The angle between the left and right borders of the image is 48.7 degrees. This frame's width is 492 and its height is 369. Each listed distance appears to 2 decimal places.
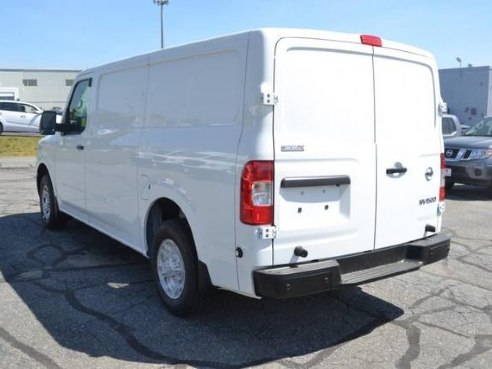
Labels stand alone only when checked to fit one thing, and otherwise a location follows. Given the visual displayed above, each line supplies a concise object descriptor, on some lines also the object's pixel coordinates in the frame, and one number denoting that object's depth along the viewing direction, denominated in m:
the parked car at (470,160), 10.83
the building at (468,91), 50.62
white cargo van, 3.63
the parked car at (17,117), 26.61
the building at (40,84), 67.94
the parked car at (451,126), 13.82
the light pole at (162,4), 37.12
